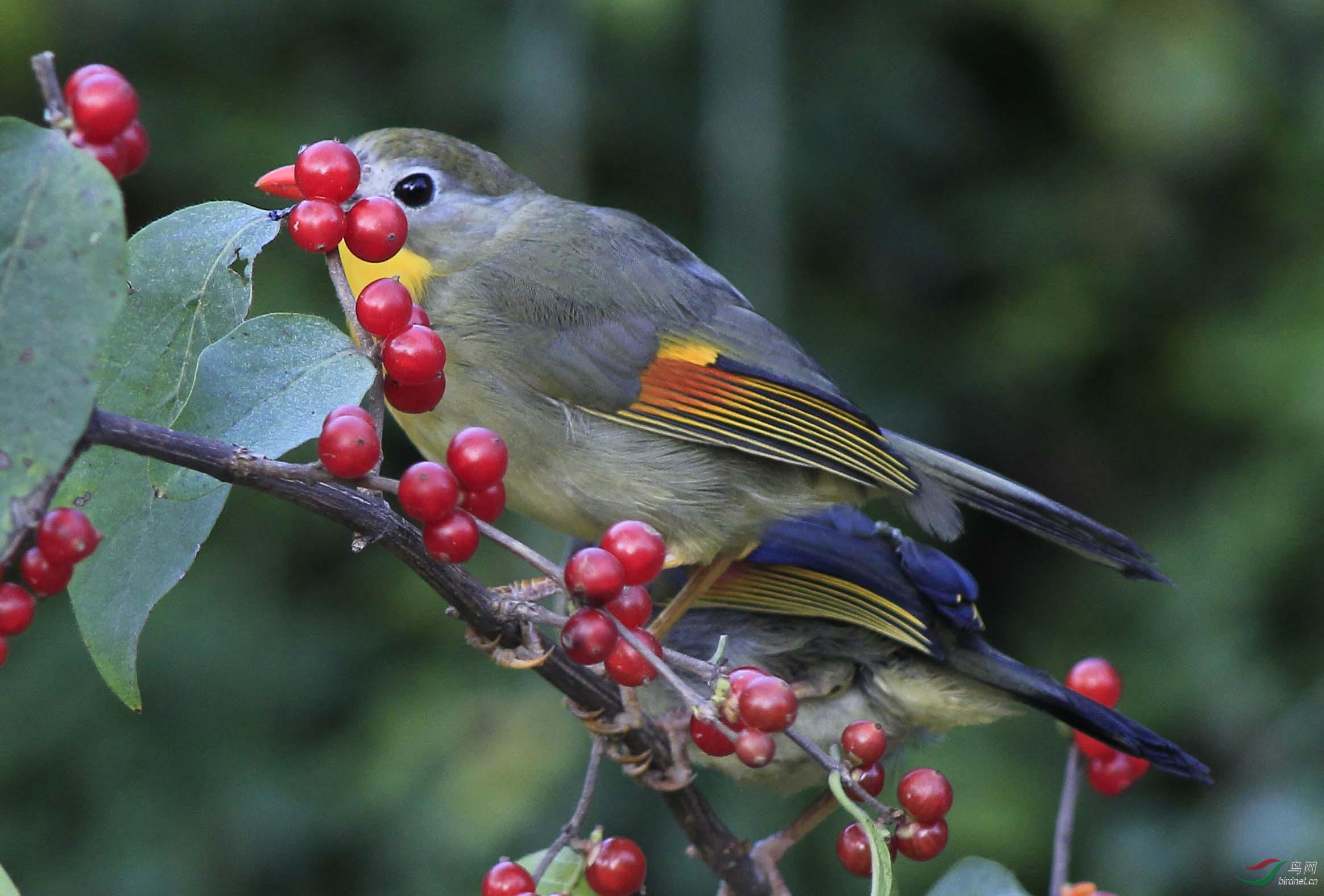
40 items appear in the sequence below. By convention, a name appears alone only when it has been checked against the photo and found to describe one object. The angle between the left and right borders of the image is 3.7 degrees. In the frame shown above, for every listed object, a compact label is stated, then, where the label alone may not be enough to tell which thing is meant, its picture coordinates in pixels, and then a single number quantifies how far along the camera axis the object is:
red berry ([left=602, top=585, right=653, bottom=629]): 1.83
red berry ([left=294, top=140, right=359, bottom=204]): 1.82
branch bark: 1.81
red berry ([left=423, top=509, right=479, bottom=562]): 1.82
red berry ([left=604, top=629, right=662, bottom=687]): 1.83
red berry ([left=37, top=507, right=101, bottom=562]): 1.81
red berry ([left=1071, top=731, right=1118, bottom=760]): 1.88
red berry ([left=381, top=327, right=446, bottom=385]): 1.82
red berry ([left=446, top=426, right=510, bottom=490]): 1.82
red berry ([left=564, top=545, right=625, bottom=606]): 1.82
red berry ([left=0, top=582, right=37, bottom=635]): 1.81
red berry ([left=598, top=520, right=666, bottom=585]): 1.83
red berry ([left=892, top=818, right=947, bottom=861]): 1.84
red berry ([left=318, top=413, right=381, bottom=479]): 1.81
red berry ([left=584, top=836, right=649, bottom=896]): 1.86
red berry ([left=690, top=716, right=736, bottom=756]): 1.85
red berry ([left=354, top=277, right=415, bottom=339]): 1.82
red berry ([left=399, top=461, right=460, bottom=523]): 1.82
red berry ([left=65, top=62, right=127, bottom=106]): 1.81
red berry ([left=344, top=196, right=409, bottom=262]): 1.82
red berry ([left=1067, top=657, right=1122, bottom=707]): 1.89
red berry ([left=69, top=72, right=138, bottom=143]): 1.80
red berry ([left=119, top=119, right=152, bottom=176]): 1.81
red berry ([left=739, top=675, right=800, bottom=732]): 1.82
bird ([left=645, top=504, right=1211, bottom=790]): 1.92
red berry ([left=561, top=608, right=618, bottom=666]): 1.82
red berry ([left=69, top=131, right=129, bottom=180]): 1.80
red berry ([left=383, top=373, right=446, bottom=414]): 1.82
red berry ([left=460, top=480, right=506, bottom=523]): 1.82
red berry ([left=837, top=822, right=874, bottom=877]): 1.86
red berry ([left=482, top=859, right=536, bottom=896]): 1.85
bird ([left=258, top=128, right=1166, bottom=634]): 1.91
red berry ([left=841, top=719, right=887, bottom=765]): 1.84
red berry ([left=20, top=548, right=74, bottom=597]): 1.81
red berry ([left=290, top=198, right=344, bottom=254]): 1.82
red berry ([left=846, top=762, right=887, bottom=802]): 1.86
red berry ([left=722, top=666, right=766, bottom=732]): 1.82
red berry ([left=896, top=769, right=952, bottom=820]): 1.84
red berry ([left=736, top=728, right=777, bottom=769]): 1.82
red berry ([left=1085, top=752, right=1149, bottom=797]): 1.88
